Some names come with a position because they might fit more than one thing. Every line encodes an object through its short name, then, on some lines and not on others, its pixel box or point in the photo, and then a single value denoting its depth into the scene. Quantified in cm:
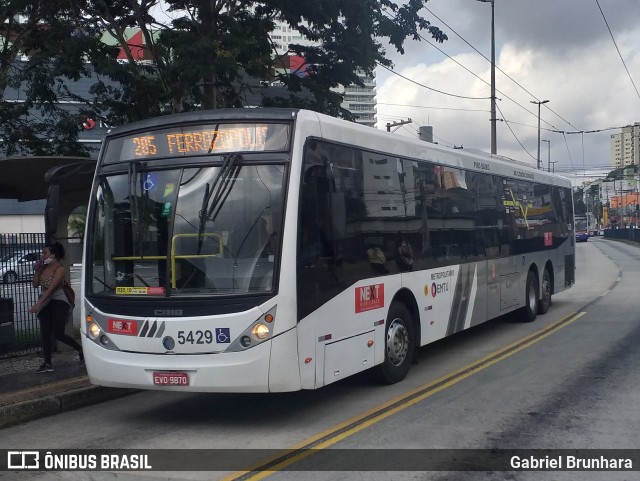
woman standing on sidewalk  1011
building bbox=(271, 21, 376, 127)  17359
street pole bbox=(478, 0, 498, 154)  2807
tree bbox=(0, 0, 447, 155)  1317
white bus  726
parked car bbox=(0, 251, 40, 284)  1251
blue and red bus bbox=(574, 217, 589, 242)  7700
